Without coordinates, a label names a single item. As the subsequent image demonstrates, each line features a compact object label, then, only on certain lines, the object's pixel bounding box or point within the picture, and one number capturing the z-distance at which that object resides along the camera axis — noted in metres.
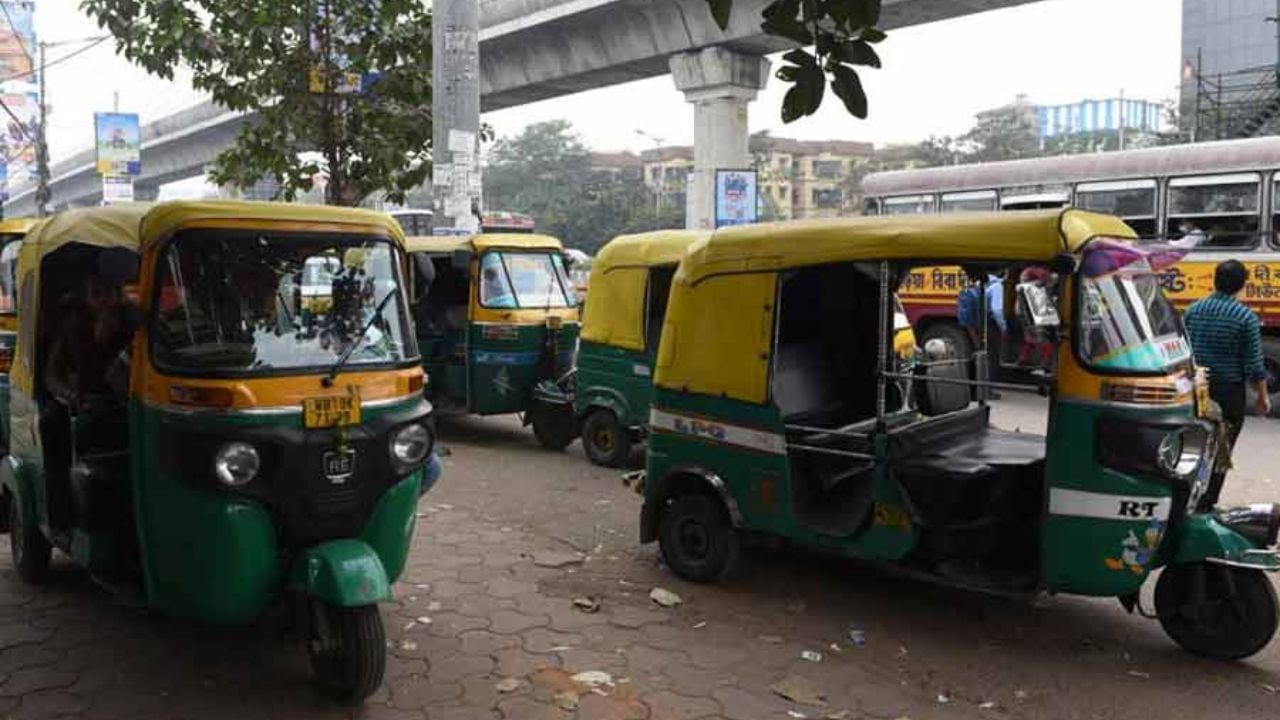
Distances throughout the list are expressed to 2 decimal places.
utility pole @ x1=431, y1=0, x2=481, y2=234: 10.08
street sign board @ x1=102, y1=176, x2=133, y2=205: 29.31
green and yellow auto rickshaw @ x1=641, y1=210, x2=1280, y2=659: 4.55
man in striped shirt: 6.45
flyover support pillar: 20.36
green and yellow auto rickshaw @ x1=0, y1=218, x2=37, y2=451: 8.59
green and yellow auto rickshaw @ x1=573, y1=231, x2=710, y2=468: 8.75
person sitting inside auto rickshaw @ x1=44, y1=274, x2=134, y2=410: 4.80
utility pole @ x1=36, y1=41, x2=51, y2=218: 30.12
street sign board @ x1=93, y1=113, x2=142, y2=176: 33.12
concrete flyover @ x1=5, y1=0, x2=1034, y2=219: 18.81
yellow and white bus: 12.24
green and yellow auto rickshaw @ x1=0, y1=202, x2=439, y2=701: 4.03
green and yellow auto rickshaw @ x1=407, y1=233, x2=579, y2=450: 10.12
